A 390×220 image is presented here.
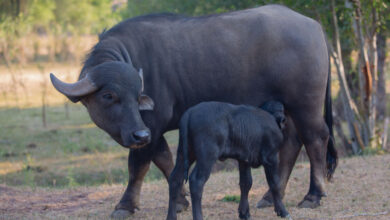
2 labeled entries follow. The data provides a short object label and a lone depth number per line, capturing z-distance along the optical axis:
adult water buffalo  11.40
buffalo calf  9.94
